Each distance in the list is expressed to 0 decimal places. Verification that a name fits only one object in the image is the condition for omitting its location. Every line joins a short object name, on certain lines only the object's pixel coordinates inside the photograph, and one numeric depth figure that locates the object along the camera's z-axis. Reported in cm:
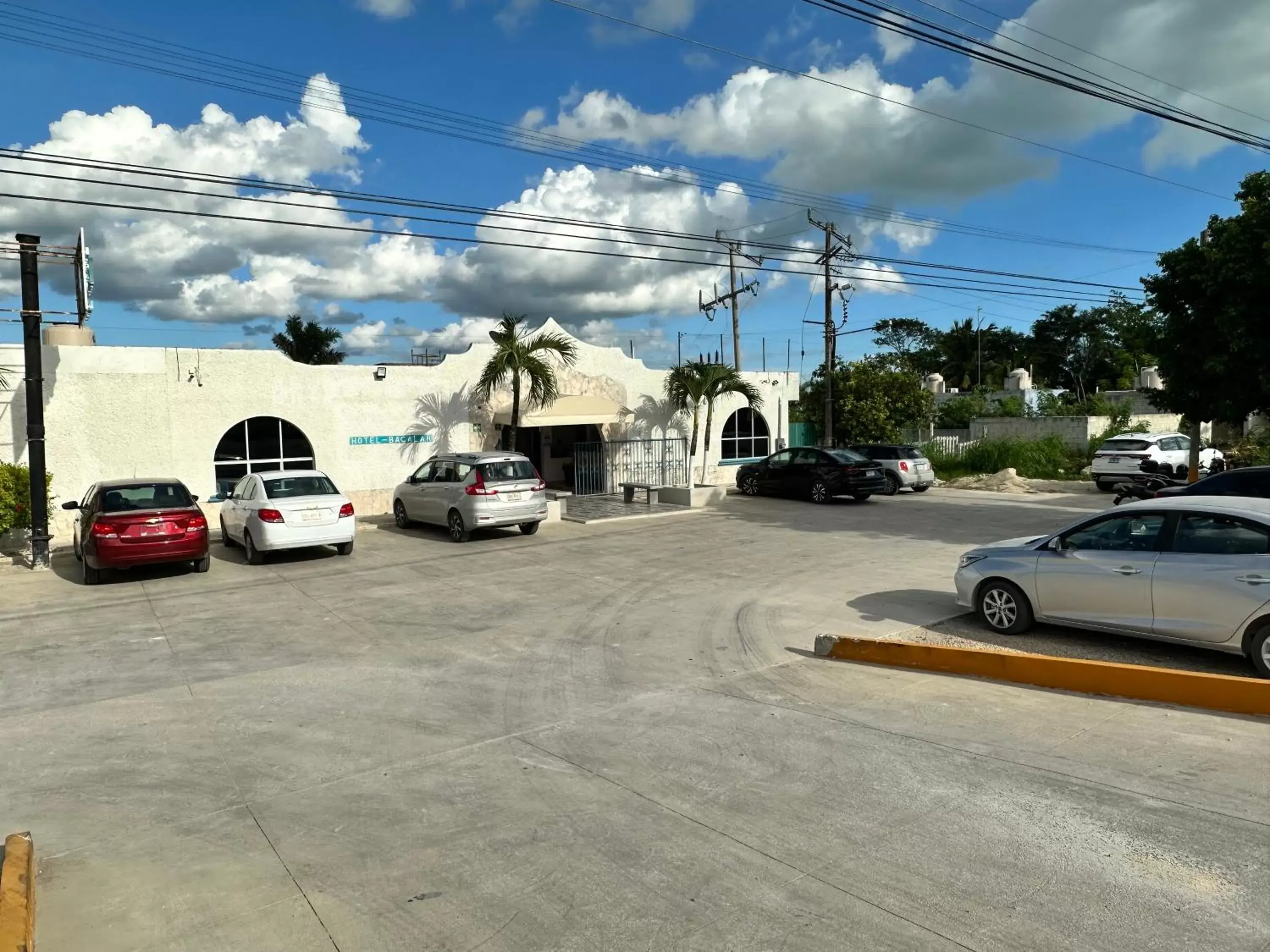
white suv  2516
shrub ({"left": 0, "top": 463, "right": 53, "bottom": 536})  1442
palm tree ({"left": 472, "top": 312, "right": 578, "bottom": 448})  2058
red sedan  1233
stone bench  2206
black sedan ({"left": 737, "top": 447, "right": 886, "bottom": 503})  2212
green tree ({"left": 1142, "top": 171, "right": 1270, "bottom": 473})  1366
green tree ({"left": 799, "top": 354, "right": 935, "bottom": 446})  3194
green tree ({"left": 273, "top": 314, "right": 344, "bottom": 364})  4441
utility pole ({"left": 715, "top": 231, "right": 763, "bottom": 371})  3647
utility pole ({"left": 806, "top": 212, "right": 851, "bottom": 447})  3150
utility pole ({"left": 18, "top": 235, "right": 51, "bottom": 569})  1403
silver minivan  1611
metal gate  2472
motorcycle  1766
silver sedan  681
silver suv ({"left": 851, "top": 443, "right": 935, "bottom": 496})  2523
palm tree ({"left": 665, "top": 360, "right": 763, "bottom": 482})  2548
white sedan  1390
